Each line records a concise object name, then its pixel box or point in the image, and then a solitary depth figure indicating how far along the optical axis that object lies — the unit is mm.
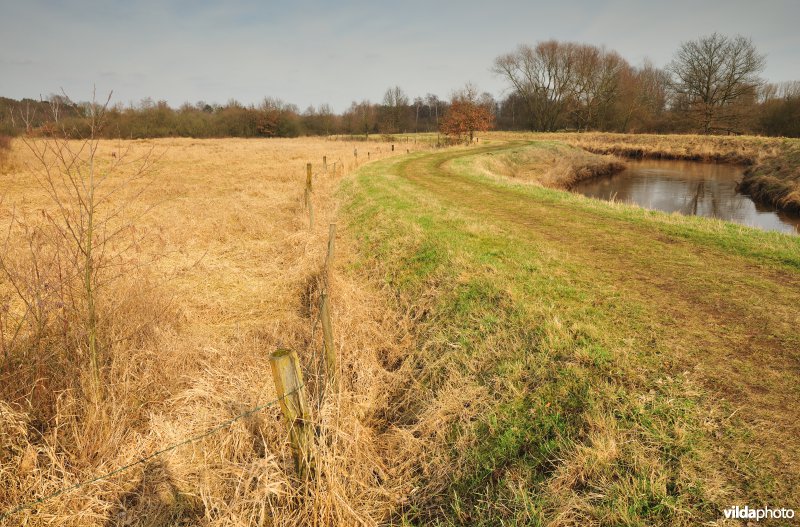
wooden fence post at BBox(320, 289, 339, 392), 4367
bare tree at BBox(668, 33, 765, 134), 46212
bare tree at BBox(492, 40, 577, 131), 65688
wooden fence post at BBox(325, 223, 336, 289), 7121
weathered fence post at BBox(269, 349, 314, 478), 3000
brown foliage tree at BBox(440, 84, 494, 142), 46312
